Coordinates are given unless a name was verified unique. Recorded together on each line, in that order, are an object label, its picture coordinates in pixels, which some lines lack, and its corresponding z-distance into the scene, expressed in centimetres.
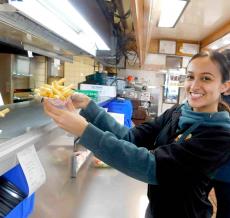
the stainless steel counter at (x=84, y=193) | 145
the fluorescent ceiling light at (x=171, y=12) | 273
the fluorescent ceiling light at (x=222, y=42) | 458
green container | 235
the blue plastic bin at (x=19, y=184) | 72
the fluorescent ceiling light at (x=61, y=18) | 95
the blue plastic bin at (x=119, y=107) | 326
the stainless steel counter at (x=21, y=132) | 56
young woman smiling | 93
